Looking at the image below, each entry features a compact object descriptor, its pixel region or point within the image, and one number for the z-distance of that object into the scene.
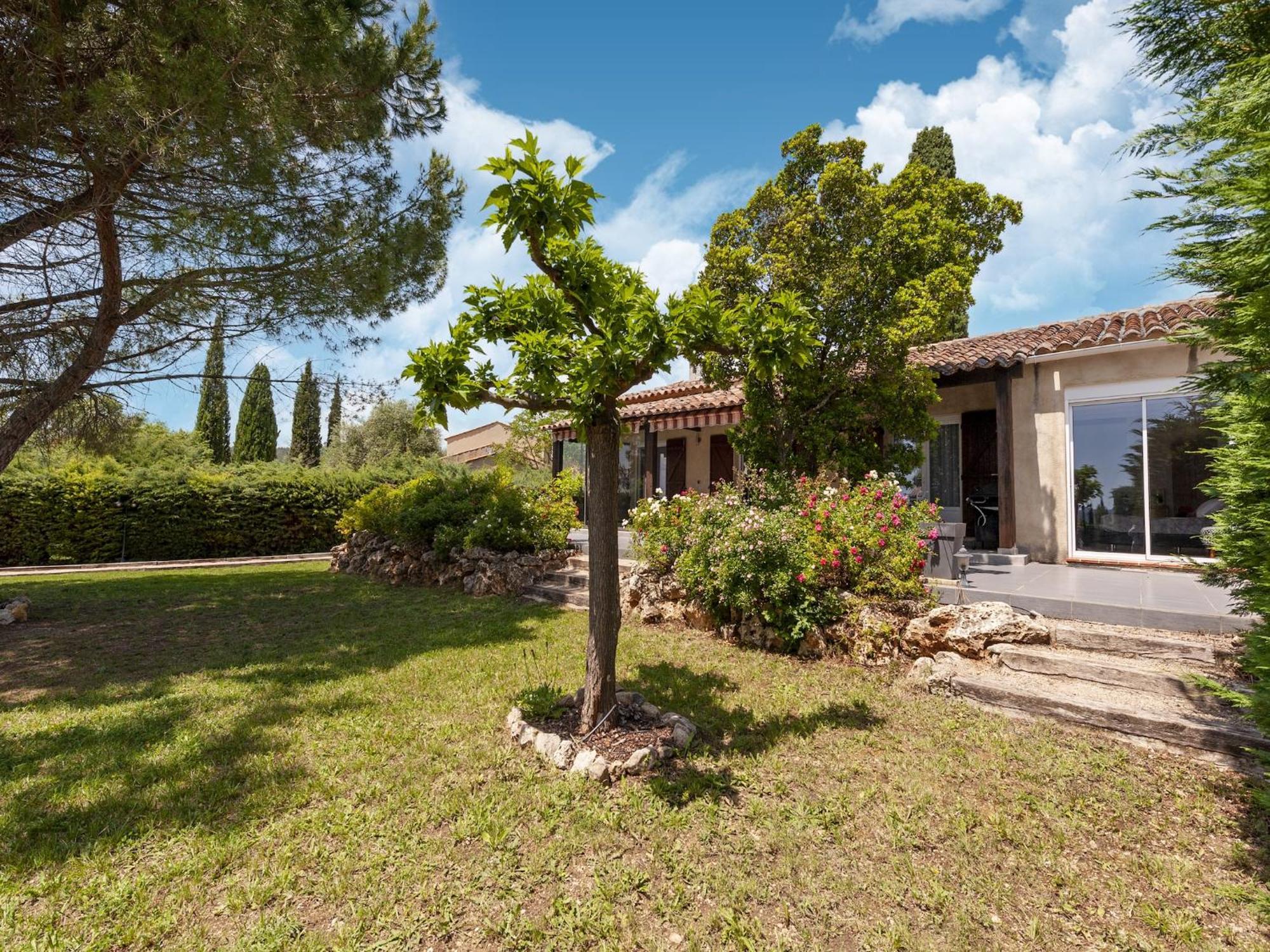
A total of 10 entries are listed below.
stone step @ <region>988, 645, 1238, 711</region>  5.73
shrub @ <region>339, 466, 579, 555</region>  14.12
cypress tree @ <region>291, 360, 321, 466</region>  33.72
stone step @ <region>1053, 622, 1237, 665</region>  6.31
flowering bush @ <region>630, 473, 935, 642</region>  8.03
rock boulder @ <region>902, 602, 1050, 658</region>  7.01
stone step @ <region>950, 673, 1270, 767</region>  4.87
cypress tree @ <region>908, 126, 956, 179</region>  25.42
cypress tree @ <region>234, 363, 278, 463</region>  34.47
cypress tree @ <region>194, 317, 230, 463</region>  33.78
